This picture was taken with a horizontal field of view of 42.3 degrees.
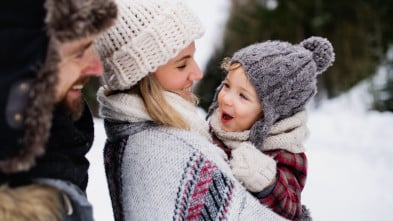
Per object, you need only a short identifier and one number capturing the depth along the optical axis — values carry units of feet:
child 6.63
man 3.80
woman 5.37
